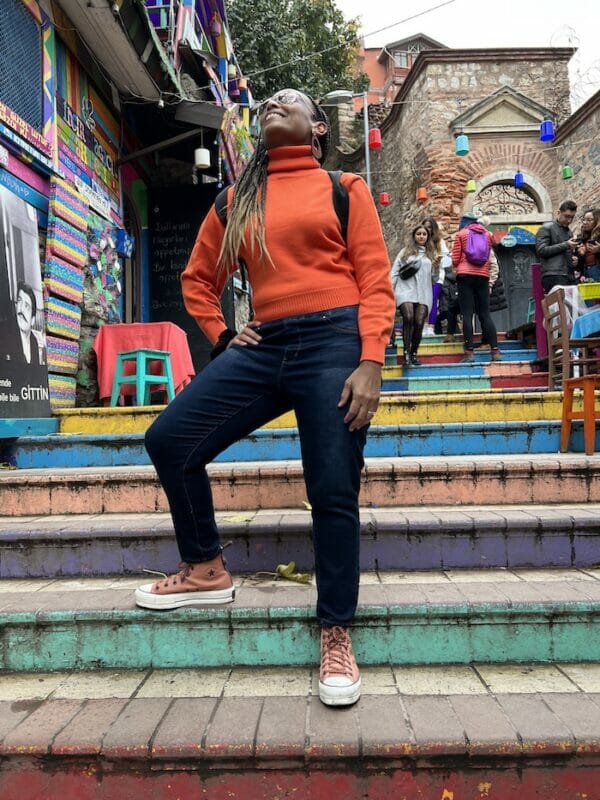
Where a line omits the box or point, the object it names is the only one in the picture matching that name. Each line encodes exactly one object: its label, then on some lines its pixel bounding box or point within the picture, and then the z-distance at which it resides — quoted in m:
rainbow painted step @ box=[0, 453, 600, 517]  2.77
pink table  5.47
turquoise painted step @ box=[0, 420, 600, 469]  3.54
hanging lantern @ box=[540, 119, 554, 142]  11.98
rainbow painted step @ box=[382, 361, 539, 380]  6.35
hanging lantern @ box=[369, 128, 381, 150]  13.09
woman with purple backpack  6.73
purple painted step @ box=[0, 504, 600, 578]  2.33
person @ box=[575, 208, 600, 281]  6.57
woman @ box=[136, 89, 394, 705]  1.72
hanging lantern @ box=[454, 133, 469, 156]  12.68
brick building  14.99
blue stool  5.13
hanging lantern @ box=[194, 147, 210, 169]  6.76
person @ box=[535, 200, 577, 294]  6.81
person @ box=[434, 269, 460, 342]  10.42
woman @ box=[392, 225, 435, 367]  6.77
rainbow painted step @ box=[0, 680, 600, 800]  1.48
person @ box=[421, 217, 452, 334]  11.12
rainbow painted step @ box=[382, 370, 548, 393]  6.00
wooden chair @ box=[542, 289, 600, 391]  4.77
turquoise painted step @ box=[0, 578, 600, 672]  1.88
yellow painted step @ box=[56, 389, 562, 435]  4.20
